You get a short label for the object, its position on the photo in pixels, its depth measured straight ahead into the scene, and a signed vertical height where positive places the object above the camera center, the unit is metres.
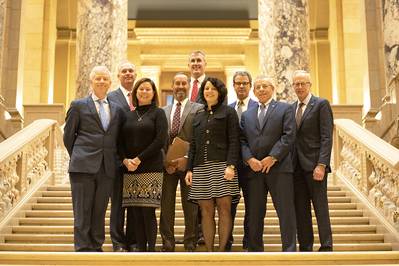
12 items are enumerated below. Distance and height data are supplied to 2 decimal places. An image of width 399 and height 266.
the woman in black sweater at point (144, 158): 6.14 +0.36
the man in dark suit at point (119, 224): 6.35 -0.24
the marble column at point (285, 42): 11.48 +2.69
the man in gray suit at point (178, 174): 6.54 +0.23
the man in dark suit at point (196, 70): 7.33 +1.38
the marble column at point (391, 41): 11.29 +2.63
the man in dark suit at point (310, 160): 6.37 +0.36
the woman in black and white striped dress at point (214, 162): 6.15 +0.33
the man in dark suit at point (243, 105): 6.53 +0.96
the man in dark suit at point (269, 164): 6.25 +0.31
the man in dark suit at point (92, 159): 6.11 +0.36
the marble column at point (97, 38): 12.04 +2.88
